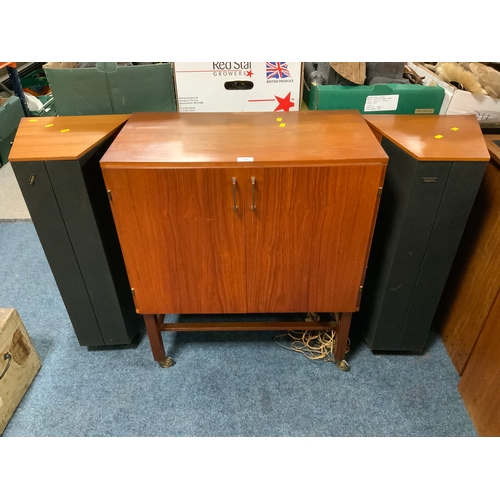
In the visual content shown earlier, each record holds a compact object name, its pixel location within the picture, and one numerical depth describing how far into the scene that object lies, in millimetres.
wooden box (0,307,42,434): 1380
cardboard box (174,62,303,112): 1403
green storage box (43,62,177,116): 1402
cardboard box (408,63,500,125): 1438
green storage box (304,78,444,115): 1434
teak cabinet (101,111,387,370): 1112
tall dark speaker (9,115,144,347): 1224
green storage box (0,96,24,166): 2678
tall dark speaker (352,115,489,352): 1195
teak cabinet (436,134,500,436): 1299
